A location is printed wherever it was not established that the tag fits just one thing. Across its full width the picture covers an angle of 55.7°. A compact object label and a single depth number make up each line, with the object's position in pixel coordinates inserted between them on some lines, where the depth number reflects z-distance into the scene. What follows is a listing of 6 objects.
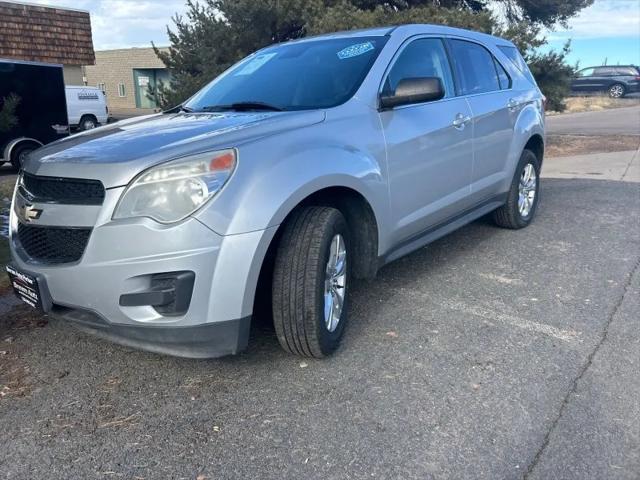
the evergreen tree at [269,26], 10.69
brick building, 38.38
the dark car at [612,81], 33.06
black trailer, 12.45
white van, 21.97
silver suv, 2.82
